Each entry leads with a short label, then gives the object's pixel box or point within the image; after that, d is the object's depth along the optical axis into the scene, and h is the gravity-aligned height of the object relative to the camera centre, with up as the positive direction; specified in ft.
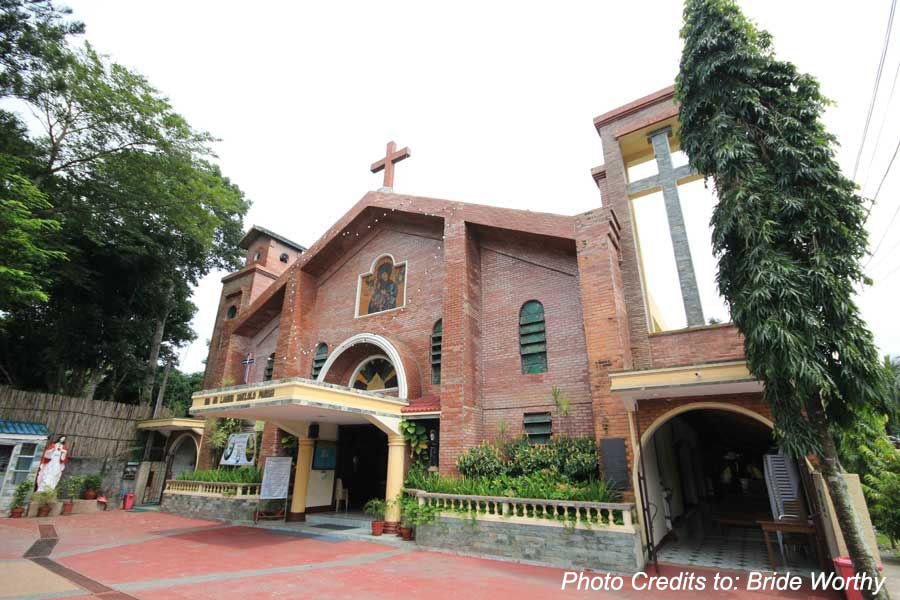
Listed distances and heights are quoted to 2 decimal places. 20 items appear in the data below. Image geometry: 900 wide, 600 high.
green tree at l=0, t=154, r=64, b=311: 37.14 +19.35
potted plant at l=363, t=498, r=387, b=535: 37.29 -3.08
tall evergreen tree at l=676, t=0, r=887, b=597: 20.84 +11.32
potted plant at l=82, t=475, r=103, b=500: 59.88 -2.06
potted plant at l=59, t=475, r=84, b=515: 57.62 -2.21
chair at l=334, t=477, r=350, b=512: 50.67 -2.57
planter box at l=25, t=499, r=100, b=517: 52.08 -4.43
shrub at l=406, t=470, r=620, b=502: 28.53 -0.99
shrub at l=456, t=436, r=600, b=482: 32.07 +0.92
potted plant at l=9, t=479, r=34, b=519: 50.98 -3.11
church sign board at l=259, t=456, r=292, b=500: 44.57 -0.70
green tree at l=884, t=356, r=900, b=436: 20.51 +3.29
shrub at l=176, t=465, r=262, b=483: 48.24 -0.51
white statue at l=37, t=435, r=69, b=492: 54.85 +0.53
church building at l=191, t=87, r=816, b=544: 31.78 +11.03
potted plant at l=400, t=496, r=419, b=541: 34.83 -3.28
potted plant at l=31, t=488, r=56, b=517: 52.70 -3.37
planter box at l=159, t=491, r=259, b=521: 46.71 -3.75
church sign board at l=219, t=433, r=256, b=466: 53.57 +2.32
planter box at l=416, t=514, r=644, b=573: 26.16 -4.27
